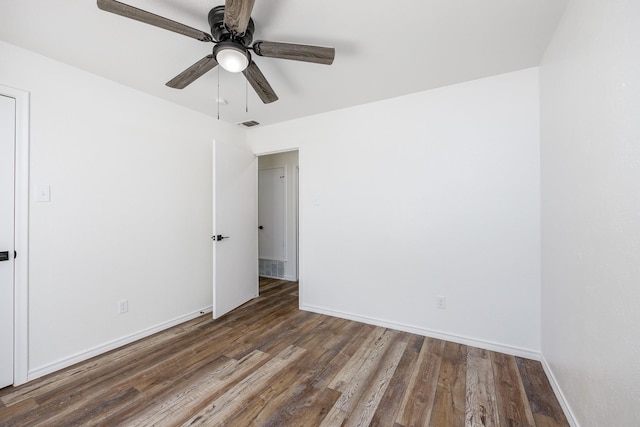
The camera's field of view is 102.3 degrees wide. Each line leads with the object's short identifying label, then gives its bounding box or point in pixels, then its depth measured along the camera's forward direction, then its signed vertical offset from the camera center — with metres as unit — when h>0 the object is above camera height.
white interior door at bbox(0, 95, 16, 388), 1.80 -0.12
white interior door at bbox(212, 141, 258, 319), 2.95 -0.14
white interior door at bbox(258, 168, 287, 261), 4.70 +0.04
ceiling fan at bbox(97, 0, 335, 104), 1.25 +0.99
